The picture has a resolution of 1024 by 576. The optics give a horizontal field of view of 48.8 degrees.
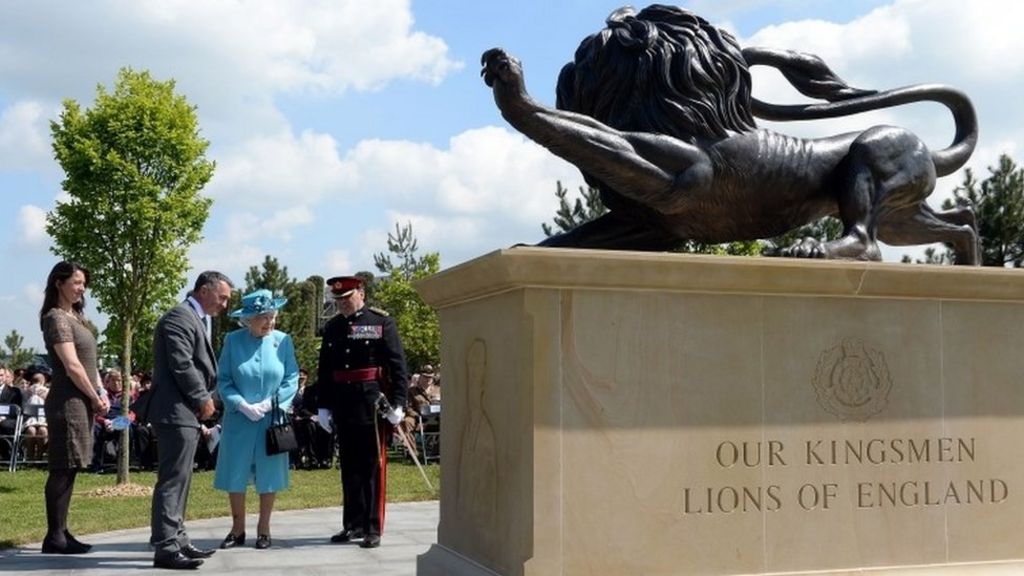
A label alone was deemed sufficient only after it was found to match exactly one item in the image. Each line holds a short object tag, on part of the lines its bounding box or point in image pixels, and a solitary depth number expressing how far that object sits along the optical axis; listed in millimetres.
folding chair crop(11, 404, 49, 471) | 17500
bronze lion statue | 5223
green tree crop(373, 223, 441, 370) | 41406
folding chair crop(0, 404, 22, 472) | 16562
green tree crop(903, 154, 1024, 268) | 27812
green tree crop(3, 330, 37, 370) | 78750
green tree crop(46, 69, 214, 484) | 13031
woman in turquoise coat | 8047
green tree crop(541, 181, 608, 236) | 30812
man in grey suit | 7234
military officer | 8445
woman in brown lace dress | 7812
